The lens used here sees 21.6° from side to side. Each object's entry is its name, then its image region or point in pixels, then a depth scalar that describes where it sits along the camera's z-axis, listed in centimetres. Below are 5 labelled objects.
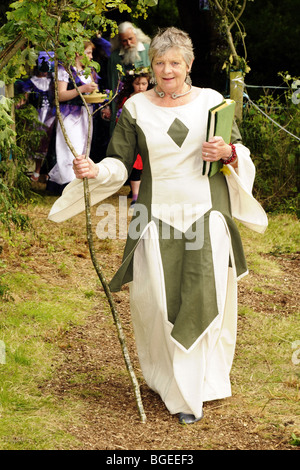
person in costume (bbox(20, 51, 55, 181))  929
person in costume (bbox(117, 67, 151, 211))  838
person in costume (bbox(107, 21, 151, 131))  892
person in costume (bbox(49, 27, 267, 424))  389
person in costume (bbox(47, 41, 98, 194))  853
